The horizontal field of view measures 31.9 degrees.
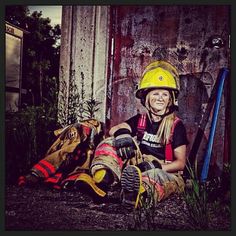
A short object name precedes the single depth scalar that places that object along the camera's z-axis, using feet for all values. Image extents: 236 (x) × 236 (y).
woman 15.78
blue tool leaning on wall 15.98
